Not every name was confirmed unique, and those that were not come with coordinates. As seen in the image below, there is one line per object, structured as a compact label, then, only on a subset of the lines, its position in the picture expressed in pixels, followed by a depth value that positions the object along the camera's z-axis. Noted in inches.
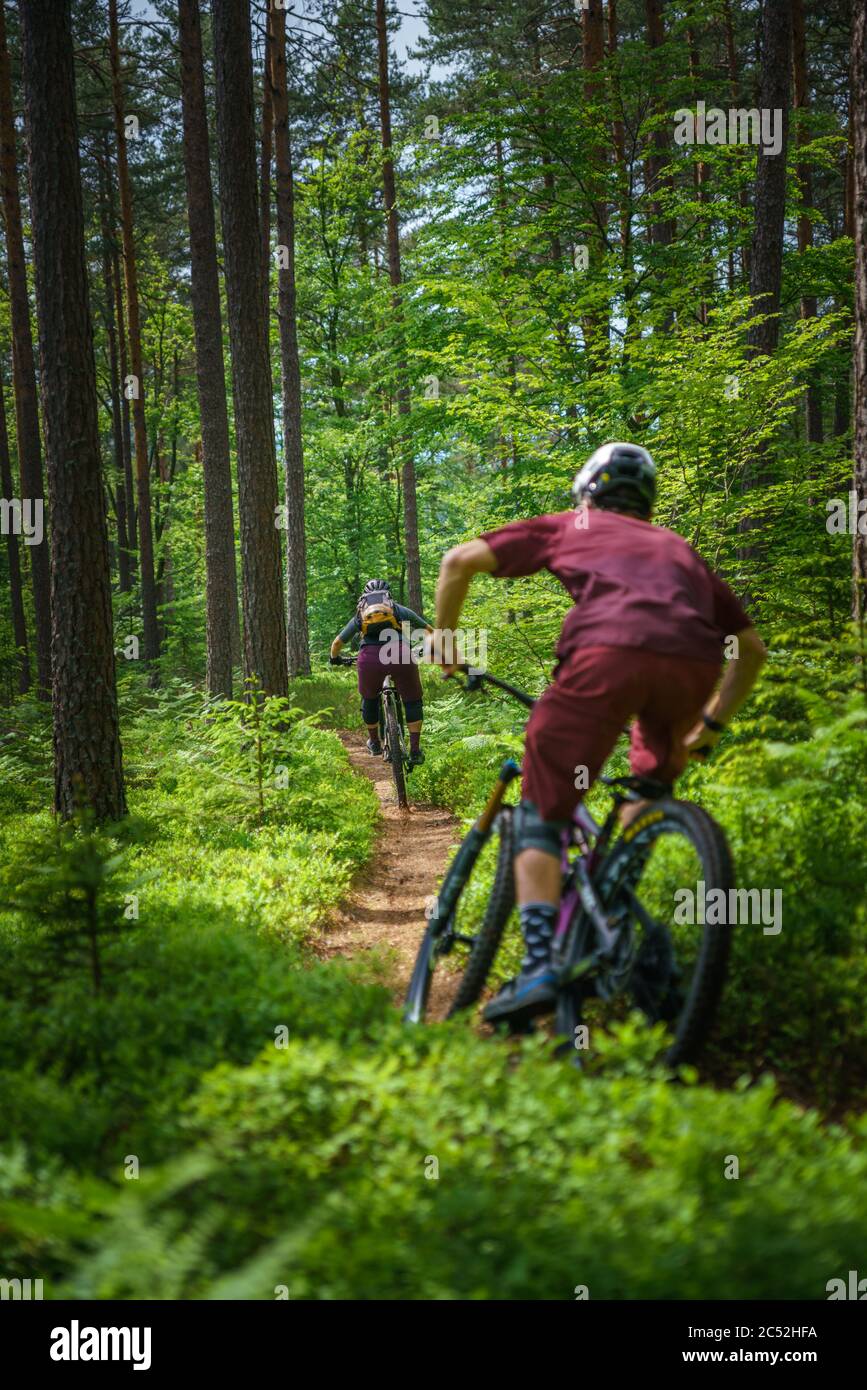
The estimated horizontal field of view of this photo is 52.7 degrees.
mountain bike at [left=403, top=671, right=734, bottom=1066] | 116.0
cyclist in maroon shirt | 126.6
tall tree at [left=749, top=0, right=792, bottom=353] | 443.2
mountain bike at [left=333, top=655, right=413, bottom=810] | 398.6
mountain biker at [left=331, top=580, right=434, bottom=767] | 395.9
